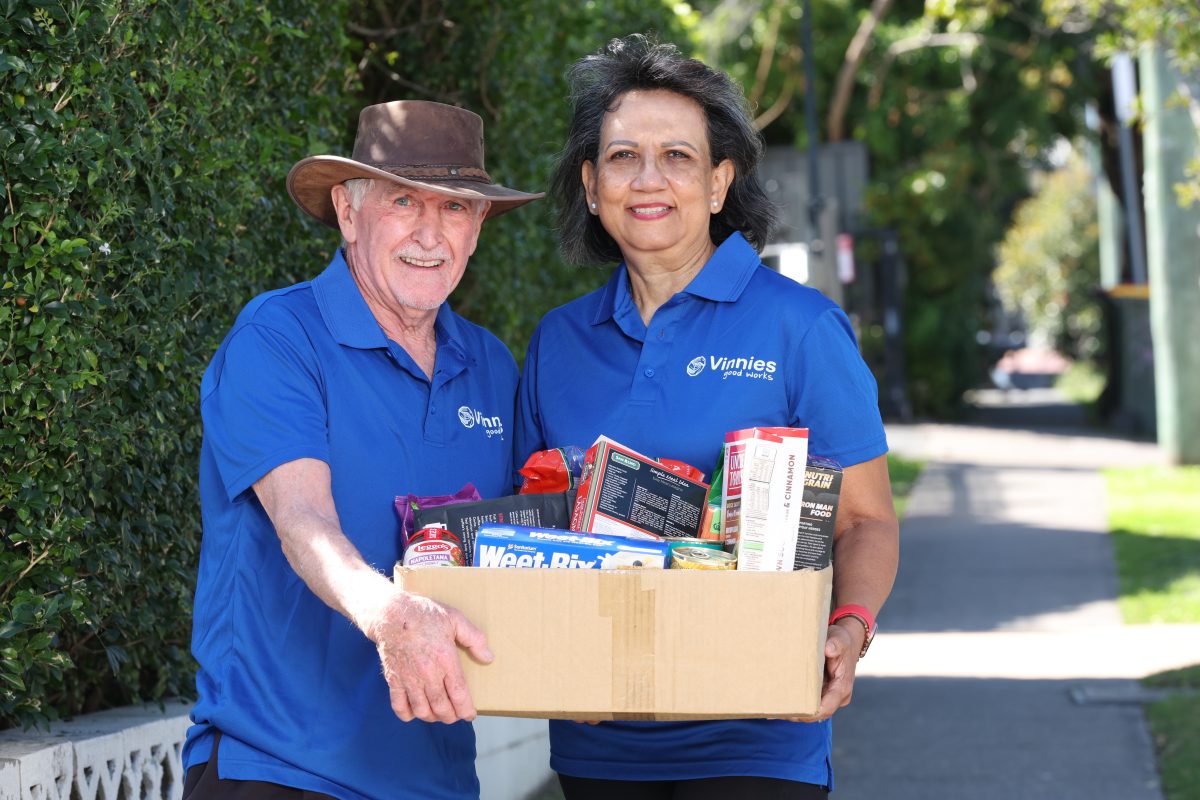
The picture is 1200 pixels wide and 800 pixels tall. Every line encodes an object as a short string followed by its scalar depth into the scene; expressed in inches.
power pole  732.7
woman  121.4
